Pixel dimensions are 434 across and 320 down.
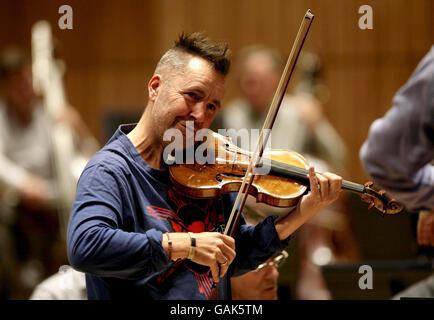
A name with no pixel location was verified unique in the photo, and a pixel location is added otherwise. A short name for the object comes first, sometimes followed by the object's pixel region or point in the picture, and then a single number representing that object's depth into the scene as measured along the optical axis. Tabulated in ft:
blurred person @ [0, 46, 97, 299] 20.26
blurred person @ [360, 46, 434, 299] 12.81
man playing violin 14.10
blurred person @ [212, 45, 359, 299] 18.79
